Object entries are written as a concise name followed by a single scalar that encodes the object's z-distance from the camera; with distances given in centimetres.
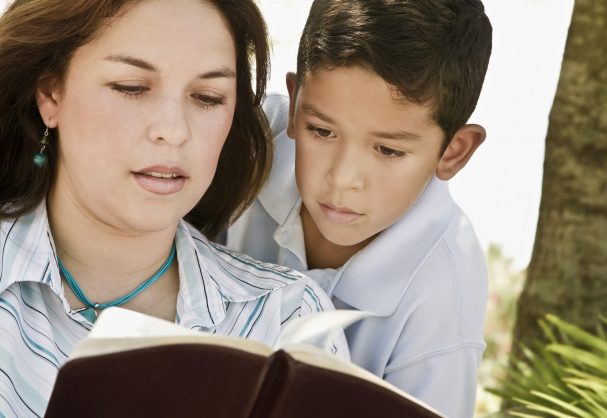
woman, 211
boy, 249
